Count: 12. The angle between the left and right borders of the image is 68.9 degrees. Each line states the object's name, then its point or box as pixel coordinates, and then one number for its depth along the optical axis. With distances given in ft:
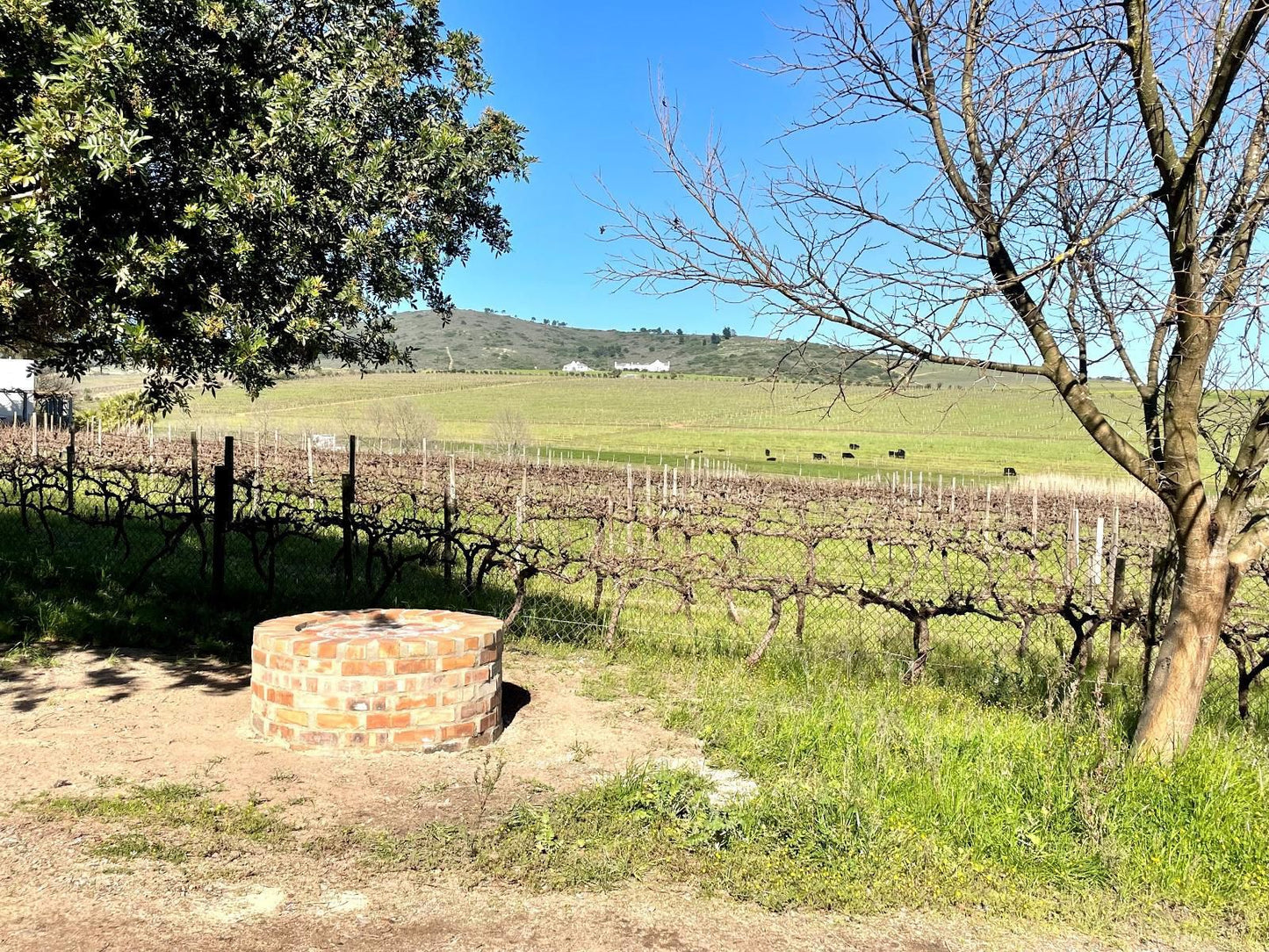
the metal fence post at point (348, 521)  31.62
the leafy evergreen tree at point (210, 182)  16.35
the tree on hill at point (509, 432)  198.80
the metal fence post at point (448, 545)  33.79
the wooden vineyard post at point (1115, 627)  23.24
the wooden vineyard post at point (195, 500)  33.28
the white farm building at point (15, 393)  131.13
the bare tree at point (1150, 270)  14.82
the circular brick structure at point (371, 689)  17.72
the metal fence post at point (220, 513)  29.63
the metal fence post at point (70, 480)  45.23
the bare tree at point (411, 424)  189.15
